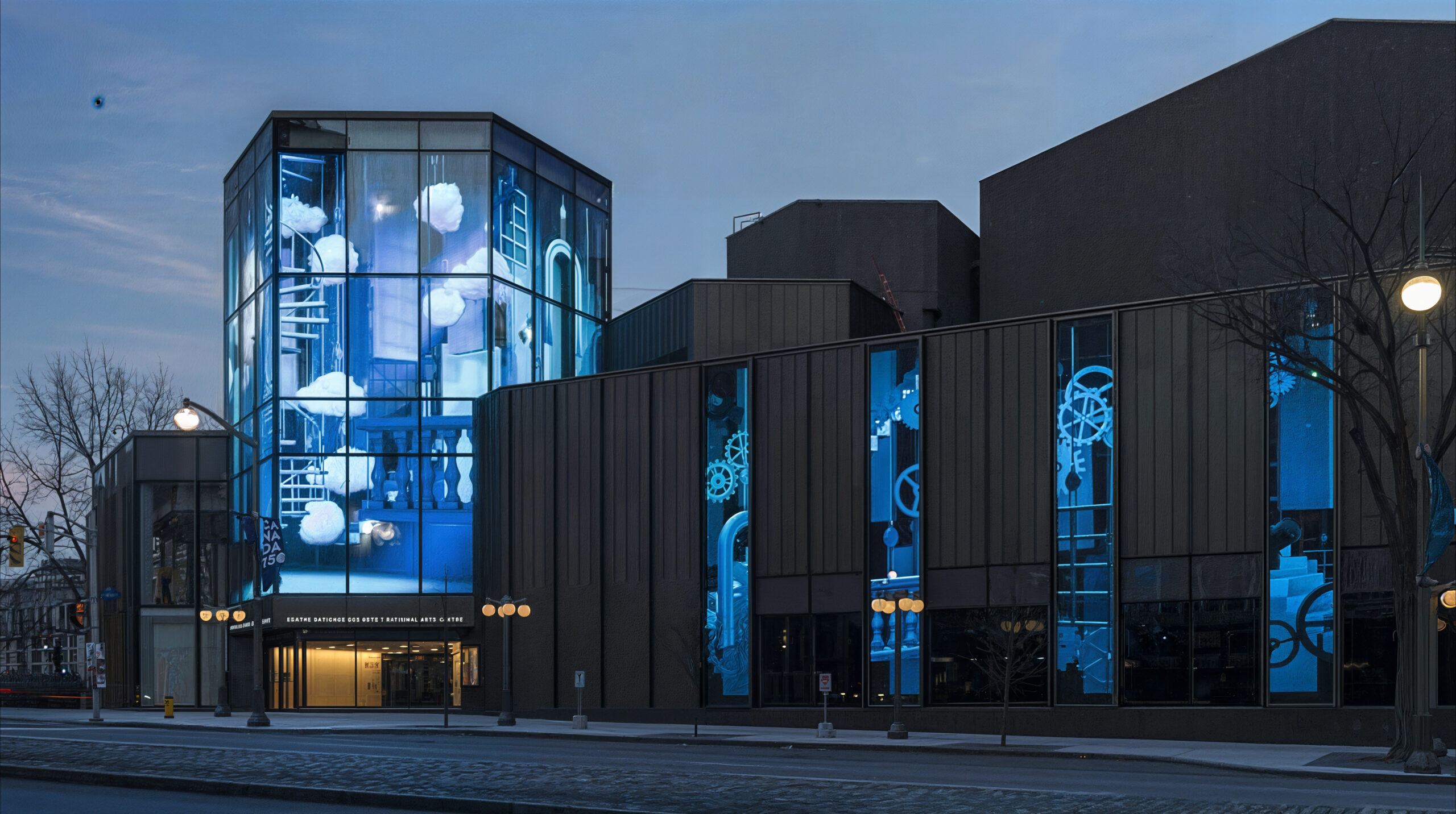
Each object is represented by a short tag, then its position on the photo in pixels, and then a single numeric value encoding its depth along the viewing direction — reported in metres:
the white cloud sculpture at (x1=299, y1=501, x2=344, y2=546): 52.00
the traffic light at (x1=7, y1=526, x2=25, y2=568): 40.56
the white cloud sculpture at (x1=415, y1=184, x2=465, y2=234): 53.12
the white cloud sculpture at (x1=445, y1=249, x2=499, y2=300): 52.78
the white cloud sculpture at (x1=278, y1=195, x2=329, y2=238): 53.12
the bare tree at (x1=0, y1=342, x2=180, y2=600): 71.44
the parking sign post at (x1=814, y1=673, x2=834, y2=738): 35.09
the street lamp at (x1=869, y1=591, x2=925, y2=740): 34.81
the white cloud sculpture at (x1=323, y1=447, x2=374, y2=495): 52.12
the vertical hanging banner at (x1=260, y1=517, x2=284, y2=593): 41.75
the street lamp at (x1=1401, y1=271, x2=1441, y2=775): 21.64
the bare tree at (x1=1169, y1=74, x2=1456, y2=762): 26.98
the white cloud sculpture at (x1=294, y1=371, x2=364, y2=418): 52.34
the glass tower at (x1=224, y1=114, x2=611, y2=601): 52.09
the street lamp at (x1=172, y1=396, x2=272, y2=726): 38.53
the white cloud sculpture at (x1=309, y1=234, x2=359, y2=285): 52.66
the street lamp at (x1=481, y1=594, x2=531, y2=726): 42.81
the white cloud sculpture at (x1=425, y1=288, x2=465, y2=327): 52.59
